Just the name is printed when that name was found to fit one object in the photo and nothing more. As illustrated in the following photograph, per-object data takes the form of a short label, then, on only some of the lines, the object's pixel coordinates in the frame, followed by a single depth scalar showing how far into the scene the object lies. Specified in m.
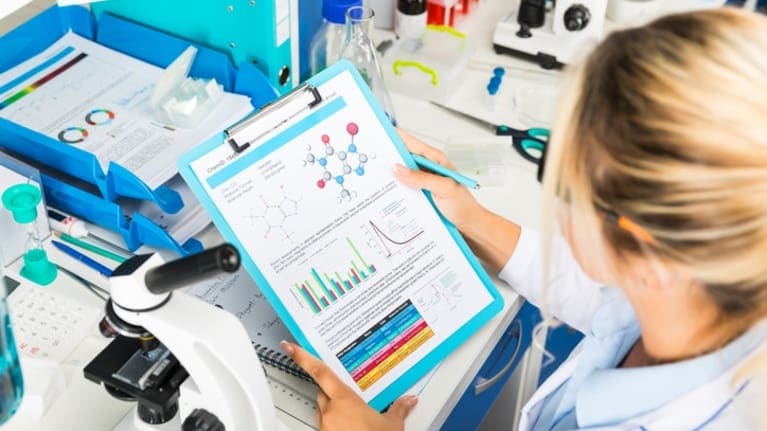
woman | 0.77
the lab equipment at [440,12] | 1.75
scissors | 1.50
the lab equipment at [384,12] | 1.74
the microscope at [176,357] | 0.85
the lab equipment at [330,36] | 1.43
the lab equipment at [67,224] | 1.25
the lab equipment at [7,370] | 0.87
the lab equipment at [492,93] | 1.59
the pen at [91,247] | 1.24
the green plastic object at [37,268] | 1.19
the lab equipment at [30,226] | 1.16
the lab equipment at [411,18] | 1.67
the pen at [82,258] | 1.22
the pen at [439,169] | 1.15
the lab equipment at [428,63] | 1.60
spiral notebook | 1.12
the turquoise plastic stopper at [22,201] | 1.16
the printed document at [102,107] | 1.26
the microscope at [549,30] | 1.71
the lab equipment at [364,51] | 1.42
